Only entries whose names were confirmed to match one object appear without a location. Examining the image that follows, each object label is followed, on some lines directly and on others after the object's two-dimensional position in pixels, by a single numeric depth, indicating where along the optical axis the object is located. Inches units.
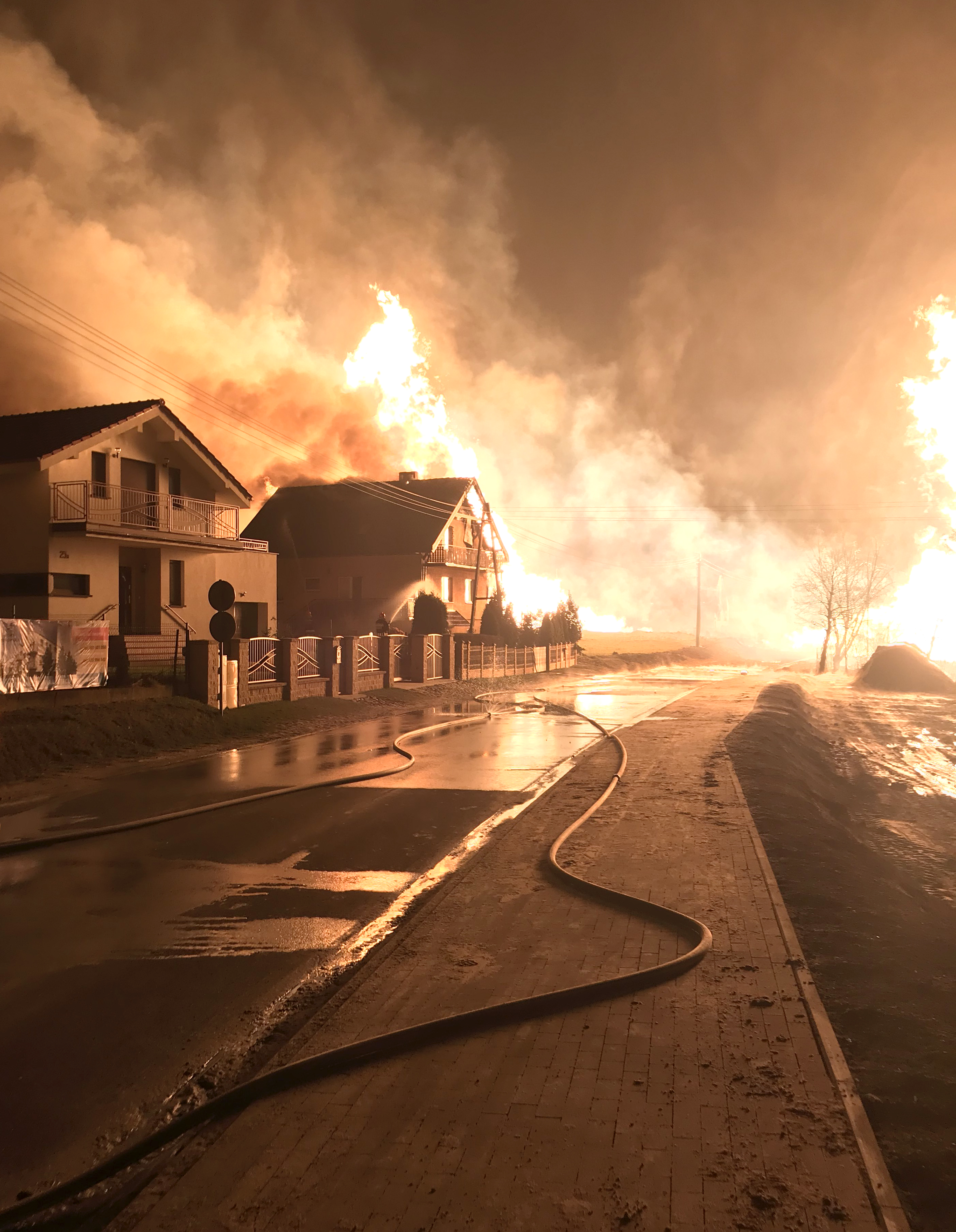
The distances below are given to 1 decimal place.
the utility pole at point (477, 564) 1685.5
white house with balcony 928.9
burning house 1736.0
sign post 740.6
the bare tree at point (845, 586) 2347.4
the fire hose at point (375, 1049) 137.9
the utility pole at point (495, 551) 1765.5
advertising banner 617.3
